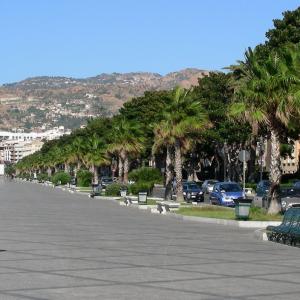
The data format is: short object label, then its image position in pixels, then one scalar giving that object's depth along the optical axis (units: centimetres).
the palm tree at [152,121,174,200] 4809
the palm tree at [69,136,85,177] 11065
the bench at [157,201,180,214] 3869
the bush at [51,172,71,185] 11469
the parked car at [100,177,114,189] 8940
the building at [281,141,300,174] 10463
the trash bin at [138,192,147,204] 4647
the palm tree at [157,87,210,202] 4734
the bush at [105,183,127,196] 6319
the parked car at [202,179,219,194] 6988
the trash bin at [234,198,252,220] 2908
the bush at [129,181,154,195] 5831
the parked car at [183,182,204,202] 5353
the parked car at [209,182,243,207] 4638
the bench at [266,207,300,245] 2045
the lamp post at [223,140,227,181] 8069
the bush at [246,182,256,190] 7288
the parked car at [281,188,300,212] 3581
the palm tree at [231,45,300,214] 3052
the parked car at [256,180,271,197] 4826
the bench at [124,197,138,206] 4864
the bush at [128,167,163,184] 6369
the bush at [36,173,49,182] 15581
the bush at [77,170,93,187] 9981
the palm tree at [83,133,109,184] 9331
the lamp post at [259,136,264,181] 8059
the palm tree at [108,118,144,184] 7356
